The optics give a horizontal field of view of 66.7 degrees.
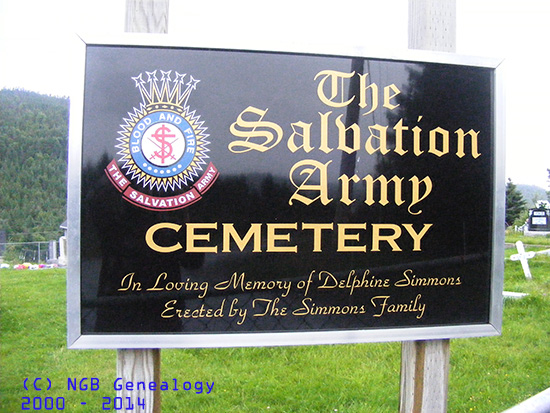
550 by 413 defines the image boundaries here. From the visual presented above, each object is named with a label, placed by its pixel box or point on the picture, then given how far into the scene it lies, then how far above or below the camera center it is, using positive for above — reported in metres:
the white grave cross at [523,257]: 7.00 -0.77
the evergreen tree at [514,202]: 23.69 +0.60
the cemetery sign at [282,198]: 1.81 +0.05
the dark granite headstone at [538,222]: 14.22 -0.31
